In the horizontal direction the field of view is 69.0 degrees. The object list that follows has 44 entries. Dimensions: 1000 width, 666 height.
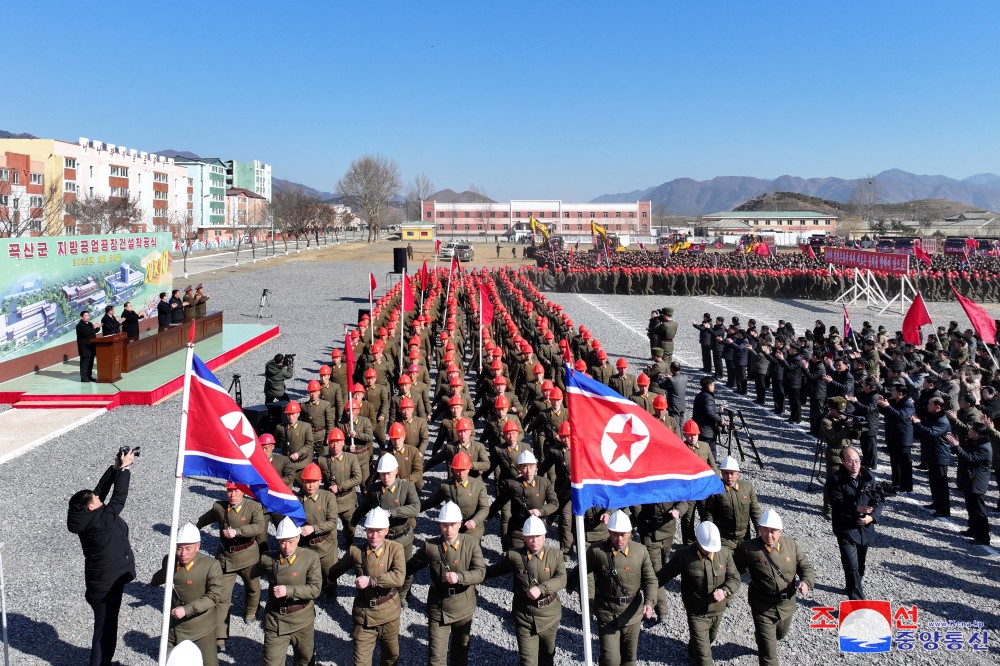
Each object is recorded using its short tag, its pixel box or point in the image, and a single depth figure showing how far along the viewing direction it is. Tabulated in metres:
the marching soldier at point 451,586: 5.27
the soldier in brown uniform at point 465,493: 6.64
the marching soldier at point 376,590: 5.21
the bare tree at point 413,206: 162.75
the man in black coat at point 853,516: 6.48
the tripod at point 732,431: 9.65
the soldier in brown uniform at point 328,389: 9.96
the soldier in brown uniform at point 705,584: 5.23
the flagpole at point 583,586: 4.21
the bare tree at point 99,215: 54.06
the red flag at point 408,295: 15.24
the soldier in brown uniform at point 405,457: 7.54
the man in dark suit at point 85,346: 14.32
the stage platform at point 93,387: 13.34
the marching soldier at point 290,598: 5.10
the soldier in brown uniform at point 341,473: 7.09
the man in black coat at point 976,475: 7.77
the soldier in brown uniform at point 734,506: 6.52
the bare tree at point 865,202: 137.88
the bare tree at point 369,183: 98.38
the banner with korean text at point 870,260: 27.48
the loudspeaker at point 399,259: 26.91
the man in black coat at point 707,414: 9.38
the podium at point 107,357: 14.31
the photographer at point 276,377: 11.36
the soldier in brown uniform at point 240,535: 6.07
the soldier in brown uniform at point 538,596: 5.20
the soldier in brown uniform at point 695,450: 7.34
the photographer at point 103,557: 5.20
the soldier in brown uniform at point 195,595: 5.00
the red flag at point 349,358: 11.42
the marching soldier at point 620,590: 5.27
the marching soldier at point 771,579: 5.30
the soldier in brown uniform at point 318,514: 6.25
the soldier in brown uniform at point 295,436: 8.01
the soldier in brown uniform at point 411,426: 8.41
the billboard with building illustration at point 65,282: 14.73
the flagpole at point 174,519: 4.29
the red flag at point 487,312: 18.69
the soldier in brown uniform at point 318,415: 9.35
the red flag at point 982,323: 12.65
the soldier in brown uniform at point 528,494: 6.74
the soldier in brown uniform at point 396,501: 6.52
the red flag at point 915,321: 14.81
